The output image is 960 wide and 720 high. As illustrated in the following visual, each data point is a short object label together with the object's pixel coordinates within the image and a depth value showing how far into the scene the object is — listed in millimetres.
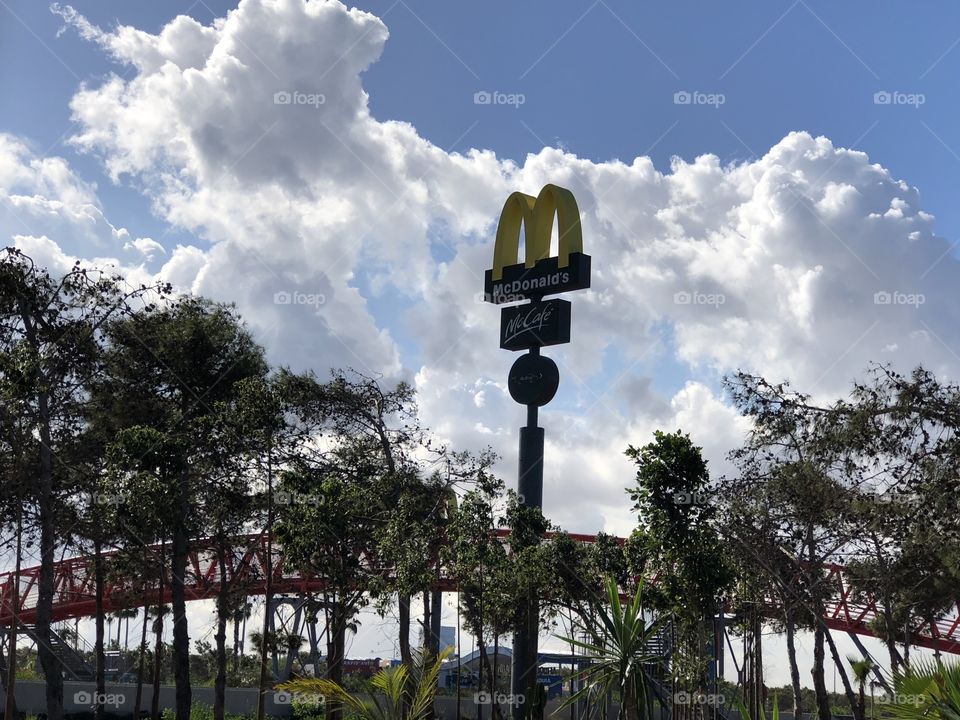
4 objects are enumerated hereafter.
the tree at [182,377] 38469
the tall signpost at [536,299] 40781
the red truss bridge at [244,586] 43594
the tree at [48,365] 32500
